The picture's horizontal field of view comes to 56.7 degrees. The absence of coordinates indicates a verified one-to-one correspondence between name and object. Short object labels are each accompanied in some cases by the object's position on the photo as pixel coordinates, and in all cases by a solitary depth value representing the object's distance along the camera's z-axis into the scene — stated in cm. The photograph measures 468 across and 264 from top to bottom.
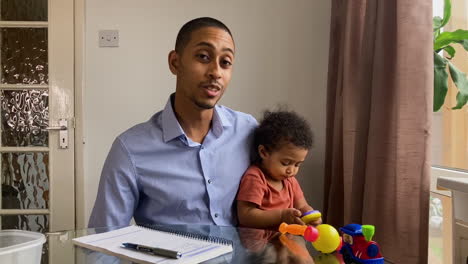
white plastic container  68
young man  126
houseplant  149
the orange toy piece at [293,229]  99
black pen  83
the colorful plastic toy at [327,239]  94
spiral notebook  84
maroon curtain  126
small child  128
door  238
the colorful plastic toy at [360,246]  85
